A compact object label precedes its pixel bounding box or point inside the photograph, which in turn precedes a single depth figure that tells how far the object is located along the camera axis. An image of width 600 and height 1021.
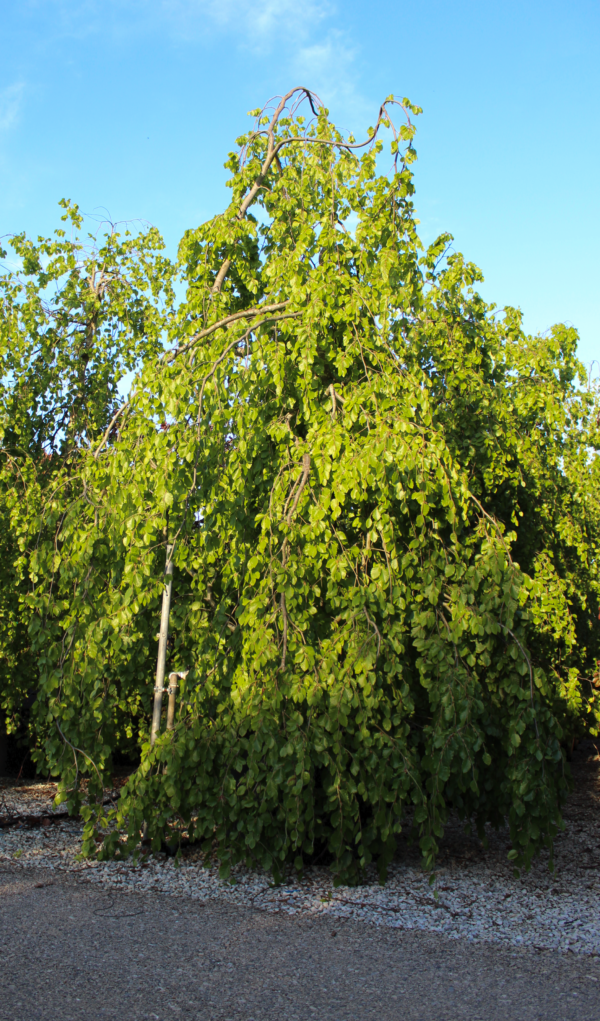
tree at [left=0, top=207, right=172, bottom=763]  5.68
